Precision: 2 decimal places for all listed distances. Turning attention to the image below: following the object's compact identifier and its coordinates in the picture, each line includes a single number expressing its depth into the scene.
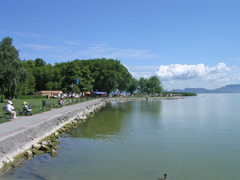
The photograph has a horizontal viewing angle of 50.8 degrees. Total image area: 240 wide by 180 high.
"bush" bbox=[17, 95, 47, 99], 64.85
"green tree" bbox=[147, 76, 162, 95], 116.06
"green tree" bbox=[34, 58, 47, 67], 107.06
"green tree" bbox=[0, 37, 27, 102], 36.38
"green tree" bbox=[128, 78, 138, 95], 115.19
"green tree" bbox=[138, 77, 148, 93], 130.88
